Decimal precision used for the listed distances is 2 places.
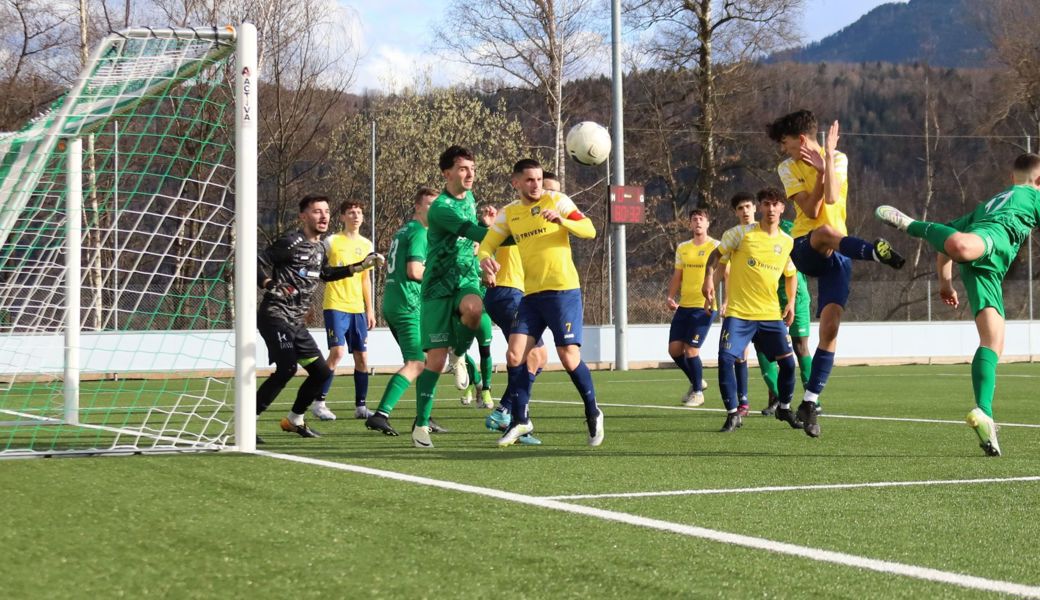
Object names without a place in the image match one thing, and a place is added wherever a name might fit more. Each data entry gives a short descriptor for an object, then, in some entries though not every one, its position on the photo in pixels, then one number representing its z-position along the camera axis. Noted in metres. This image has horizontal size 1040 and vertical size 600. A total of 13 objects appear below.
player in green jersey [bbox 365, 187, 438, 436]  9.24
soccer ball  10.84
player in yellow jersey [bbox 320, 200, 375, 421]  11.34
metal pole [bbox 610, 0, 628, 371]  20.77
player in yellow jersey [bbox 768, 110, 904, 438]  7.69
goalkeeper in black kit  8.41
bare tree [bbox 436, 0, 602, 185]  31.83
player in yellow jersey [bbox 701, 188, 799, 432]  8.85
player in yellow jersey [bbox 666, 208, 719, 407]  11.80
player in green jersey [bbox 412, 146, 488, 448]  7.68
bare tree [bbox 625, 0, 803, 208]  32.31
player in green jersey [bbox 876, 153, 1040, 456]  6.64
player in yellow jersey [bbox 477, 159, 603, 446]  7.31
